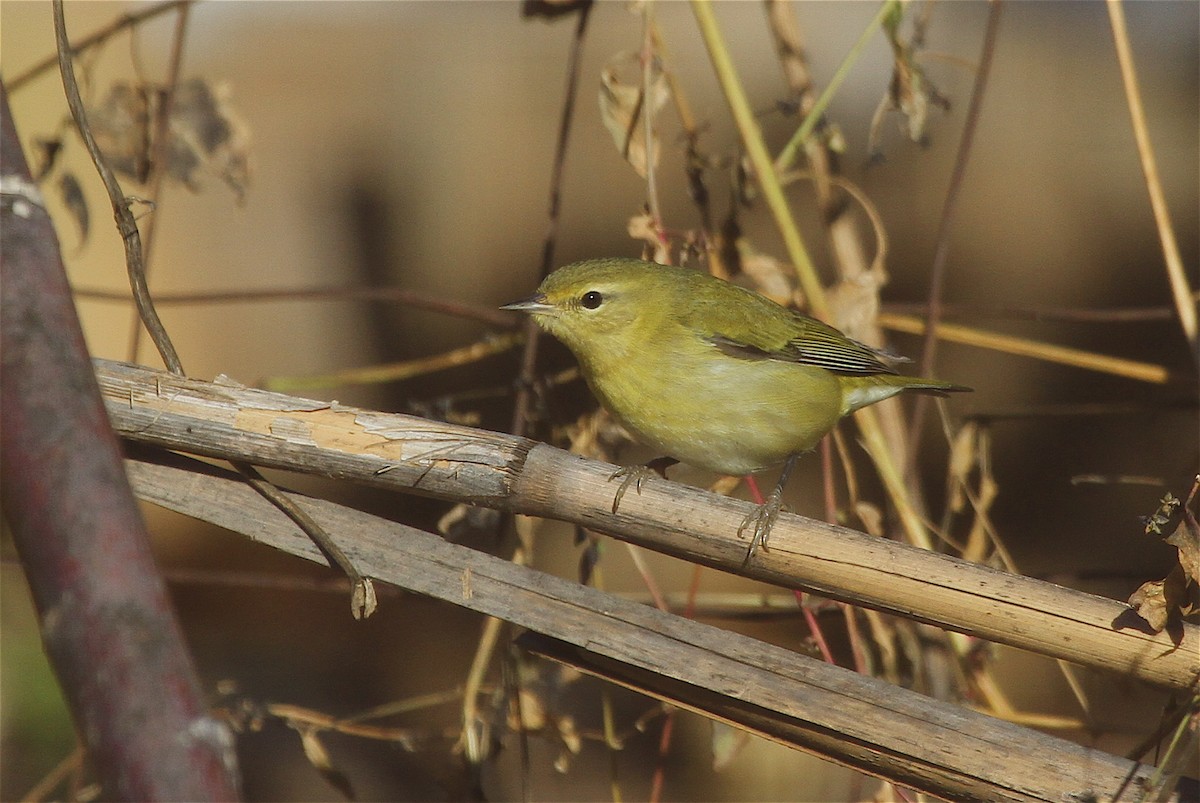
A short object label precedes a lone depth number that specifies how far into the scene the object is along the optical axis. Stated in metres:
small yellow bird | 6.00
